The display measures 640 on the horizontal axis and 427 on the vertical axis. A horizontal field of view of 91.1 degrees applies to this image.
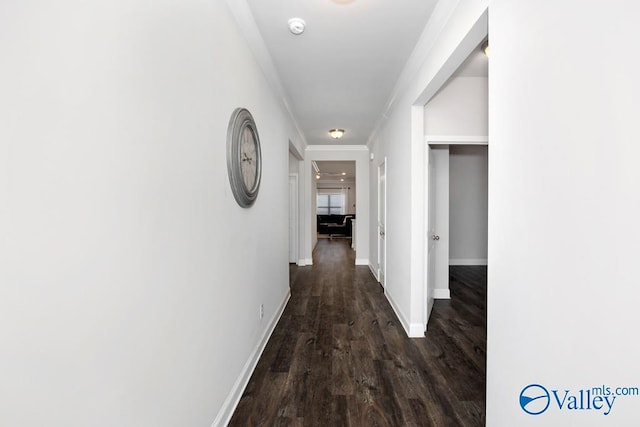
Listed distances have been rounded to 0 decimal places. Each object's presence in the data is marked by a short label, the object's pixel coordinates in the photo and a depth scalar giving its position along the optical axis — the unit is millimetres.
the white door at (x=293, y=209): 6496
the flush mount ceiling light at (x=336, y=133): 5248
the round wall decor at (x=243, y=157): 1888
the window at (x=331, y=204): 16047
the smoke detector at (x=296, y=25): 2143
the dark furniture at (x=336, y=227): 11920
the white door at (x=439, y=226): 3729
